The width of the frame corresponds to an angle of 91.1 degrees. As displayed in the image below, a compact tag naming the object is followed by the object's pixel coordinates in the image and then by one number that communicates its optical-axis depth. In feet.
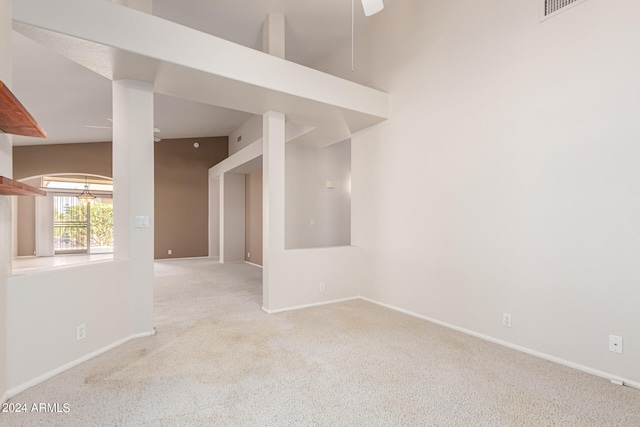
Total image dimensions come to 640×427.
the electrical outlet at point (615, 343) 7.39
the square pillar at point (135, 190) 9.89
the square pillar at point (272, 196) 12.81
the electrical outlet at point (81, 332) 8.22
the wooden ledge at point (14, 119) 5.14
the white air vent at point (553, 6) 8.23
